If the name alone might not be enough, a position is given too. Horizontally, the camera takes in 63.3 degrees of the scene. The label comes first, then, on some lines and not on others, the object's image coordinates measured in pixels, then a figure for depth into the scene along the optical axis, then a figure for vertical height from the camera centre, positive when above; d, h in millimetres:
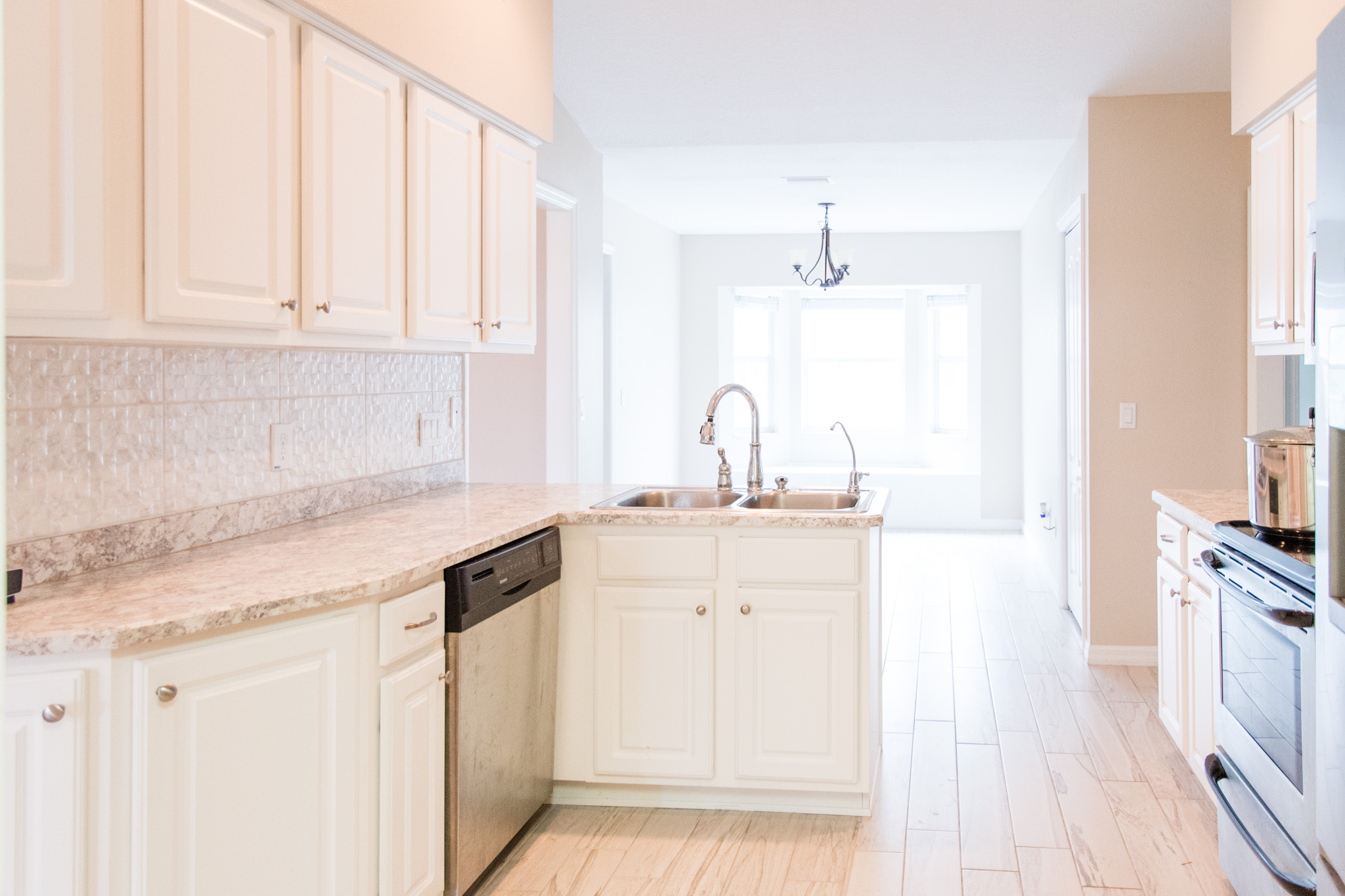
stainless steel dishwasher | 2363 -614
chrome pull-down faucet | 3201 +3
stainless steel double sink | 3373 -192
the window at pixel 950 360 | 9711 +706
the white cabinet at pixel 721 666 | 2887 -613
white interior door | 5094 +61
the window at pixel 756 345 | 10039 +864
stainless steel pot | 2346 -90
